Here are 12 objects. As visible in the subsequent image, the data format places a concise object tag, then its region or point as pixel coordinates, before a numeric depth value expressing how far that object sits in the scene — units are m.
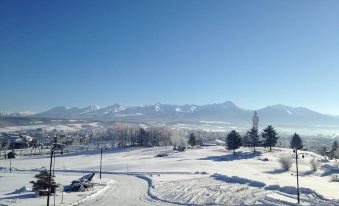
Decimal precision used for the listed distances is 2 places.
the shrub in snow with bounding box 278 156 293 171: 89.39
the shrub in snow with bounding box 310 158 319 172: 89.57
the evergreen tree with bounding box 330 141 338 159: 132.30
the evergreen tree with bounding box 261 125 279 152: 125.36
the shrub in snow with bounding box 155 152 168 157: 121.57
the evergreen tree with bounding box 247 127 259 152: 131.88
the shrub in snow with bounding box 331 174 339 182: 72.62
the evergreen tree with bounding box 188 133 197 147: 167.60
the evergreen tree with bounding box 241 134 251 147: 149.20
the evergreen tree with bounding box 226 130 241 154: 117.81
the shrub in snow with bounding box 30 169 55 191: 49.16
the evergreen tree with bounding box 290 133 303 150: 126.10
